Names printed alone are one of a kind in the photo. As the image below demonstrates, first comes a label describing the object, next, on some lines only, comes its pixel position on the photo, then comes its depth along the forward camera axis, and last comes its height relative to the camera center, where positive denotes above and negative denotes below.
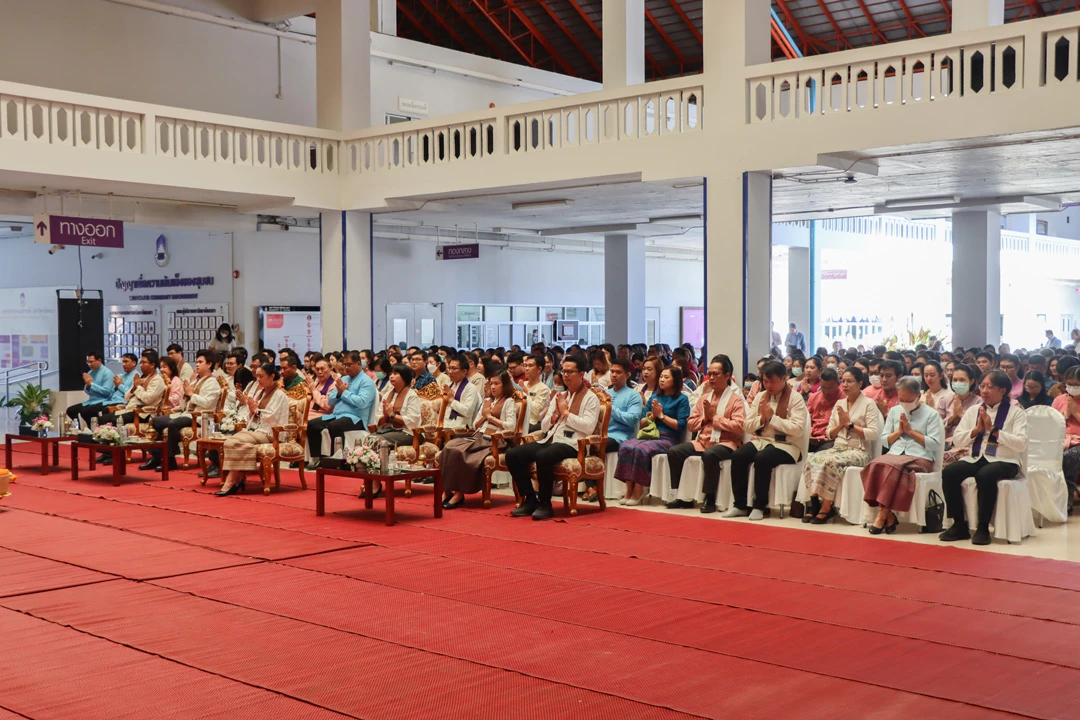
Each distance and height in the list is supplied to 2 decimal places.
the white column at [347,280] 16.17 +0.90
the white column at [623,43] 14.02 +3.84
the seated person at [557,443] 8.95 -0.86
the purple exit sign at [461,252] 19.28 +1.57
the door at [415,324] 20.97 +0.31
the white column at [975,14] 11.46 +3.44
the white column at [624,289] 21.83 +1.03
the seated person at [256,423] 10.27 -0.80
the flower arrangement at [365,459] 8.66 -0.94
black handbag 8.12 -1.30
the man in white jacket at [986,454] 7.70 -0.84
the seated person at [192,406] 11.74 -0.71
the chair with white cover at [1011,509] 7.66 -1.21
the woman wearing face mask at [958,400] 9.05 -0.52
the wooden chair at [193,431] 11.91 -1.01
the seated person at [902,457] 8.02 -0.89
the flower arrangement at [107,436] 10.86 -0.95
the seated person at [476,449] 9.35 -0.94
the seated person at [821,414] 9.43 -0.66
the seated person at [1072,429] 8.77 -0.74
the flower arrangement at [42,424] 11.70 -0.89
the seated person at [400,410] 10.17 -0.66
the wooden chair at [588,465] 8.90 -1.03
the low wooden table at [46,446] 11.66 -1.17
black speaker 17.17 +0.11
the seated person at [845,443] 8.42 -0.81
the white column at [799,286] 26.27 +1.29
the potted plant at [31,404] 15.27 -0.90
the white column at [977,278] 17.72 +1.01
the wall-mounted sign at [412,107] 20.02 +4.33
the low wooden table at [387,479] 8.53 -1.12
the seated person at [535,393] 10.33 -0.51
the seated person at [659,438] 9.50 -0.86
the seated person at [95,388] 13.68 -0.60
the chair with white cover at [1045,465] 8.27 -0.97
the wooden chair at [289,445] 10.36 -1.01
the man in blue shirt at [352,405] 11.12 -0.66
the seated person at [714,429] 9.09 -0.76
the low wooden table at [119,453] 10.78 -1.13
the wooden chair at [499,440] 9.44 -0.89
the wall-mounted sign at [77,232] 13.81 +1.43
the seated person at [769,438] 8.74 -0.80
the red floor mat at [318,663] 4.48 -1.49
